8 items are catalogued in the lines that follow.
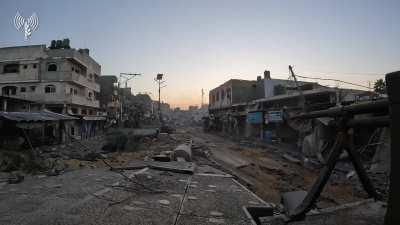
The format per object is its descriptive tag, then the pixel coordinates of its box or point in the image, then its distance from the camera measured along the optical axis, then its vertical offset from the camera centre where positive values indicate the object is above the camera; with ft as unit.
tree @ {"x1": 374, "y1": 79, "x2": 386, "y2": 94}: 99.88 +12.28
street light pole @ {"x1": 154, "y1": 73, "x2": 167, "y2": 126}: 184.55 +25.97
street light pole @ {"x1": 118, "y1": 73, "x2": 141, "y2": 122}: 174.56 +13.44
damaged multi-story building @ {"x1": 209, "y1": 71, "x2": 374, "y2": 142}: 82.02 +5.52
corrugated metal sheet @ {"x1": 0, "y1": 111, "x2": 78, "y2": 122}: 59.91 +0.51
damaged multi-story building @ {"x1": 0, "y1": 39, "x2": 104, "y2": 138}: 106.52 +16.68
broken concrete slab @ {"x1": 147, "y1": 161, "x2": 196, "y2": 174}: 40.37 -7.50
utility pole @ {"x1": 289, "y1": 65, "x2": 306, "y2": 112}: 84.75 +6.63
